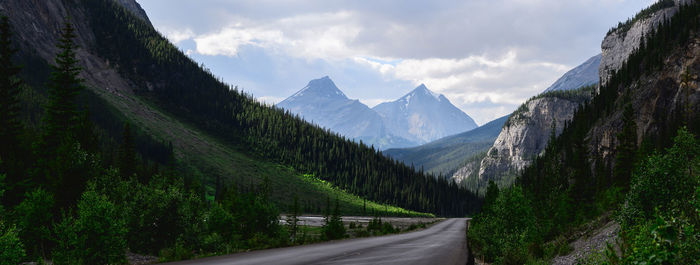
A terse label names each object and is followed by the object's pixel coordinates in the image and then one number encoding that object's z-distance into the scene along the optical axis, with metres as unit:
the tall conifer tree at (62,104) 35.47
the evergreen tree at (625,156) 59.44
